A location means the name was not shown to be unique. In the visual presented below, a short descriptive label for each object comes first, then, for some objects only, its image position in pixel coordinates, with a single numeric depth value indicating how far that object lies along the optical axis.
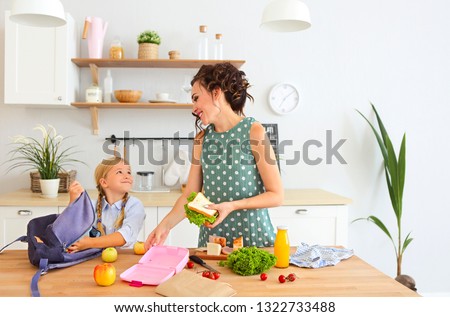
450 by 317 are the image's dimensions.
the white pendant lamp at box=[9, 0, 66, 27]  2.12
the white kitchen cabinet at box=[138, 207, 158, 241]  3.40
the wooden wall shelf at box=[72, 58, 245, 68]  3.68
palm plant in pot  3.83
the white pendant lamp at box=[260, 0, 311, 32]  2.19
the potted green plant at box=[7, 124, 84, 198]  3.81
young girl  2.22
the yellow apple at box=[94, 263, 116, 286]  1.57
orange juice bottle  1.81
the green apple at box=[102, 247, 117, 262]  1.85
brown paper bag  1.48
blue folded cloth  1.84
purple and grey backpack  1.75
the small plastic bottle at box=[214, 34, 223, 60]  3.84
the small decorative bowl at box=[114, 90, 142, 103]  3.69
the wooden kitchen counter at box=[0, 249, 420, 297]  1.53
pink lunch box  1.62
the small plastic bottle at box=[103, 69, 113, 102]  3.80
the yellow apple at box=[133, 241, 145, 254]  1.96
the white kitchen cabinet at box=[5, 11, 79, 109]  3.54
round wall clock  4.03
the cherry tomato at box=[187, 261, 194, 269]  1.79
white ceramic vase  3.45
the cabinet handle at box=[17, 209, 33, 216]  3.33
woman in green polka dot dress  2.15
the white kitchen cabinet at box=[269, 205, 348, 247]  3.46
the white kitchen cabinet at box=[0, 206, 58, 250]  3.33
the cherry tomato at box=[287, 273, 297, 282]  1.64
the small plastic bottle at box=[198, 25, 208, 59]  3.82
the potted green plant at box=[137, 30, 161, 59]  3.72
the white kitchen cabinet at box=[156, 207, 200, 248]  3.44
